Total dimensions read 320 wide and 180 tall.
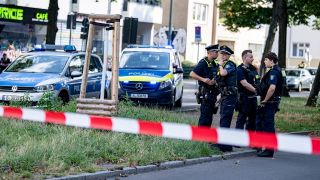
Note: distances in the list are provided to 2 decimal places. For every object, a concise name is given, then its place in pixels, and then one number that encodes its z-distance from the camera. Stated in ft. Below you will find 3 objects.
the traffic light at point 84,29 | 95.38
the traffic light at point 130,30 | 75.91
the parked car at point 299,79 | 156.87
